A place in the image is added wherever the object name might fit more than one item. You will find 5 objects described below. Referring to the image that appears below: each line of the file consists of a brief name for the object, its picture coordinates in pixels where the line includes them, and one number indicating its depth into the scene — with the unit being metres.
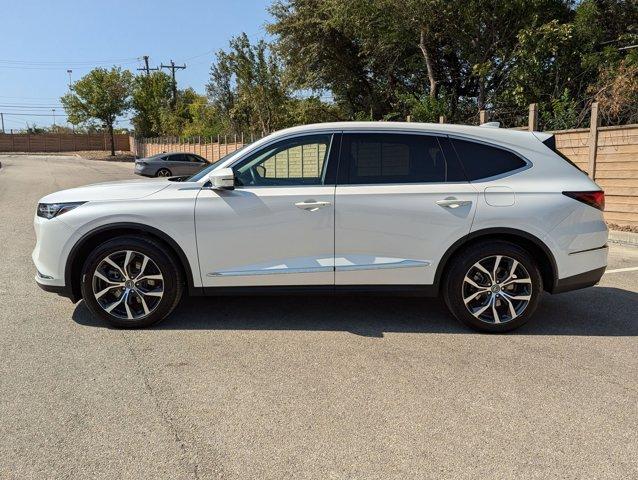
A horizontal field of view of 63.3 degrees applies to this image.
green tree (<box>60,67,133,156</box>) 50.66
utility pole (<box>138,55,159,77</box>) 57.26
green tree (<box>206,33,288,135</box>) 29.97
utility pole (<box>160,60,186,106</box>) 54.59
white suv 4.34
